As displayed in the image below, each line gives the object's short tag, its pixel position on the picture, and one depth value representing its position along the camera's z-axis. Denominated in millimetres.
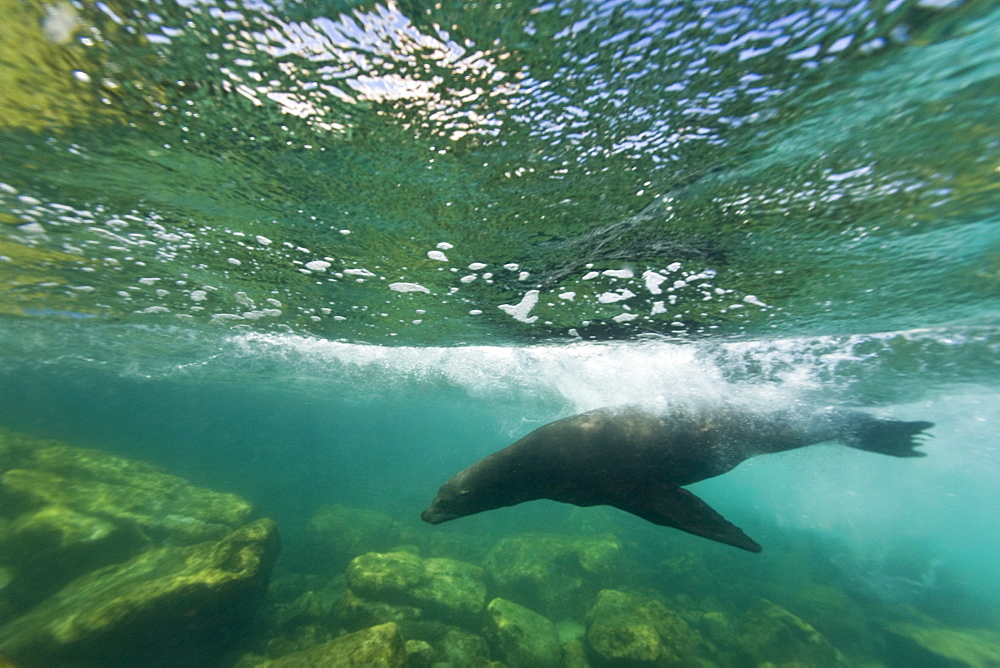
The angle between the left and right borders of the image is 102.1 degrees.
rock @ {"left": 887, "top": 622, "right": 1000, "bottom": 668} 12427
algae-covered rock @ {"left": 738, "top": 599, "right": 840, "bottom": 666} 10281
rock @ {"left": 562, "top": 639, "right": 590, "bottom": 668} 8836
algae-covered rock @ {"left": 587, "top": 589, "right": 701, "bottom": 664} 8438
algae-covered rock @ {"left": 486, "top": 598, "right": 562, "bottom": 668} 9094
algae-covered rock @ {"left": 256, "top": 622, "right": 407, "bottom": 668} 6164
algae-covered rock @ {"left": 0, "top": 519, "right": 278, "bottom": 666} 7117
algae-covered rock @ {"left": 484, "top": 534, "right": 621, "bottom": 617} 13711
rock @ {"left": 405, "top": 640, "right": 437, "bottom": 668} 8039
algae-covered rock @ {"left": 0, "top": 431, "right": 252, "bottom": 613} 10047
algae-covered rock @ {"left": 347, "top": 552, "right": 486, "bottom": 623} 10648
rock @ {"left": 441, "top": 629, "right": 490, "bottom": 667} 8573
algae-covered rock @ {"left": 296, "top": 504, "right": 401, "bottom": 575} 16719
